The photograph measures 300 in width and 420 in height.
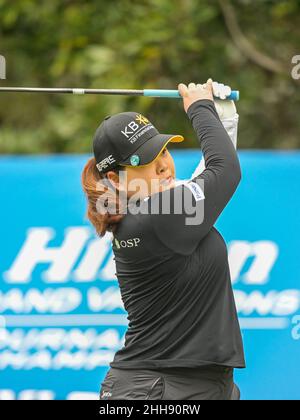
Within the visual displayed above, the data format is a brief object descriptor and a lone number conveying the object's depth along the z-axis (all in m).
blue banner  9.80
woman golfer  6.52
